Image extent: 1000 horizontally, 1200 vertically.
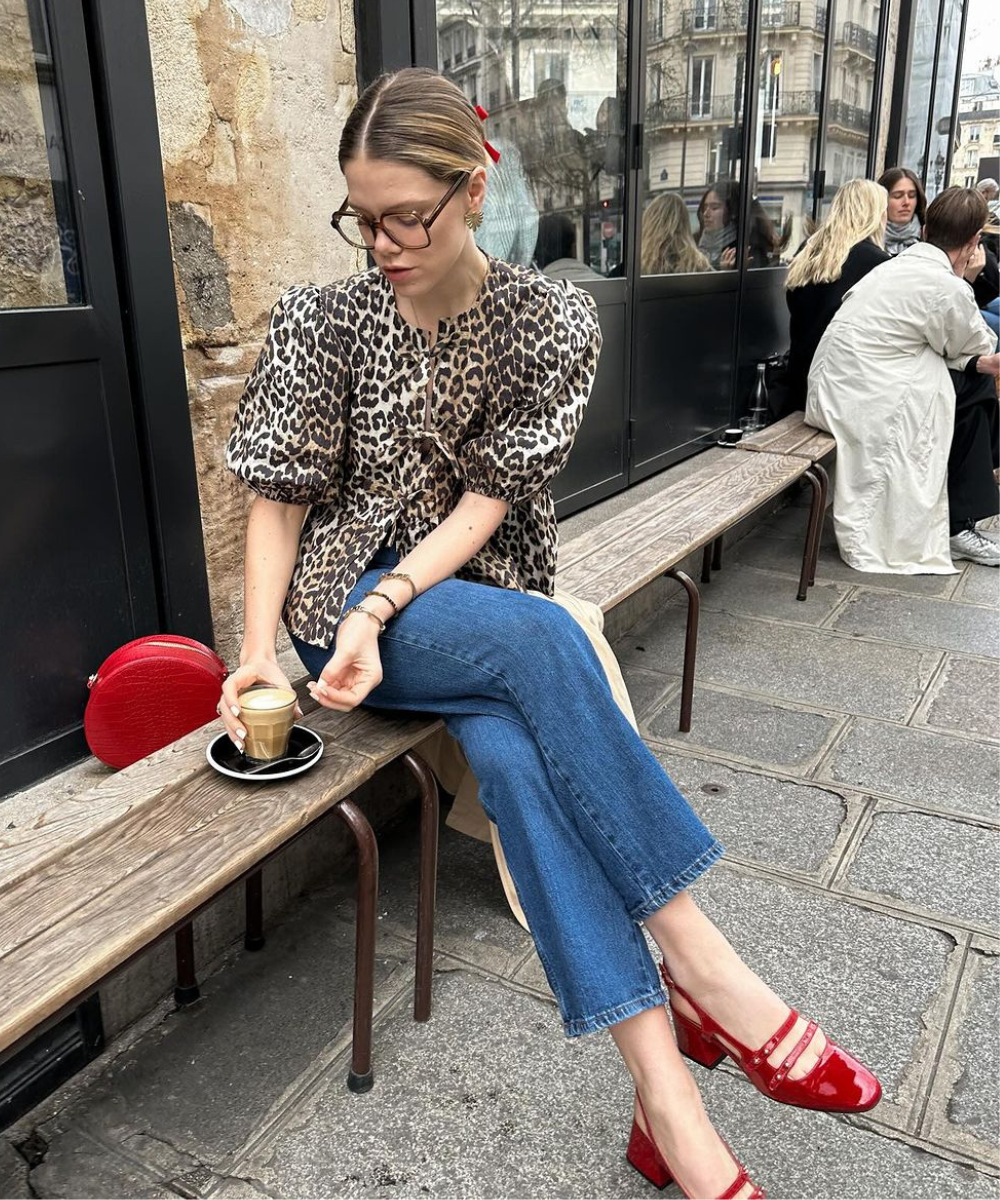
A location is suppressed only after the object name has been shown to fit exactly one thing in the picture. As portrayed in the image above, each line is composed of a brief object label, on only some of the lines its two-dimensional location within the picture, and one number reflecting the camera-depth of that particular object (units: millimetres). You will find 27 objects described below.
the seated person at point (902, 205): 6164
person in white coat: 4418
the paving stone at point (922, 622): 3773
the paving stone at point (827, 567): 4422
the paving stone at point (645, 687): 3289
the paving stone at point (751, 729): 2943
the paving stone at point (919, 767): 2693
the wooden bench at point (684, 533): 2865
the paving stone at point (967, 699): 3115
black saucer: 1649
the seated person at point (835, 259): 5090
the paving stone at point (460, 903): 2129
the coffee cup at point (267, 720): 1605
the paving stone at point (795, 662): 3318
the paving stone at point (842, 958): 1874
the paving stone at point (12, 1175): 1581
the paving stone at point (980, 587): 4238
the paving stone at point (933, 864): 2252
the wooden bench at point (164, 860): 1267
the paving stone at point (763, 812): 2451
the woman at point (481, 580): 1553
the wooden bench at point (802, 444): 4344
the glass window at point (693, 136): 4566
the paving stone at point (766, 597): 4094
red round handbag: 2082
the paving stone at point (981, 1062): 1678
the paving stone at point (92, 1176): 1570
